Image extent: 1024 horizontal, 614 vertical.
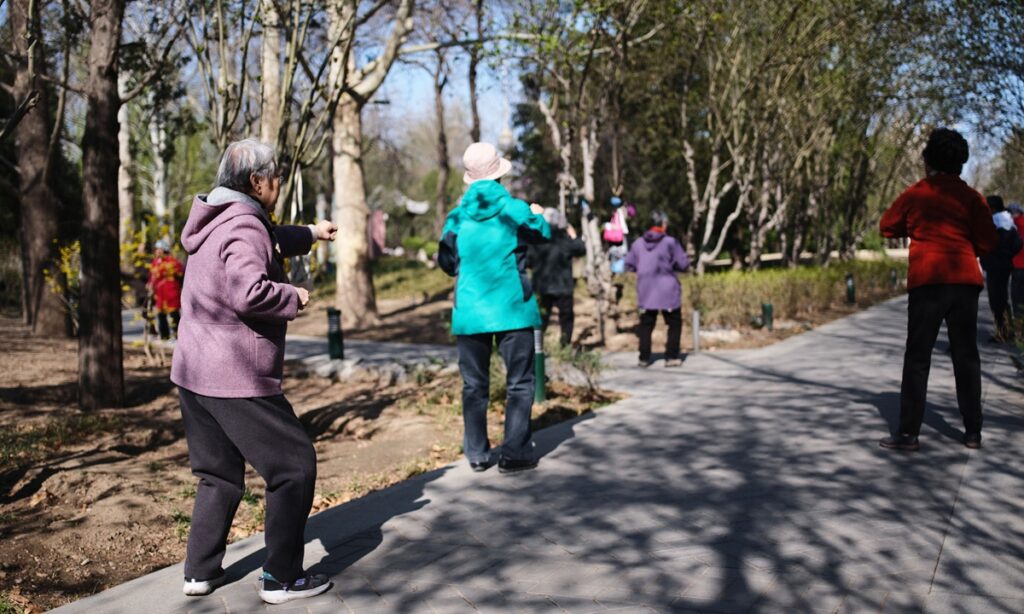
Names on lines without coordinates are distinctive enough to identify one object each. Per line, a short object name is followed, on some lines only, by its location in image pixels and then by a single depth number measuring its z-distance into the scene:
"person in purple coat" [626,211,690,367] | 11.64
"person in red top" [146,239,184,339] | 12.69
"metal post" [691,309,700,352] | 13.32
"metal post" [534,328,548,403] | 8.38
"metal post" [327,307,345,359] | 12.30
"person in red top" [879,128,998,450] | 5.86
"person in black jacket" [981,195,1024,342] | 12.23
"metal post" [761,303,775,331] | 15.40
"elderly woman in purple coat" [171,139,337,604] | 3.70
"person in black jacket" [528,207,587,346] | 12.10
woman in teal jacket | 5.89
